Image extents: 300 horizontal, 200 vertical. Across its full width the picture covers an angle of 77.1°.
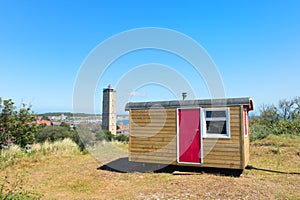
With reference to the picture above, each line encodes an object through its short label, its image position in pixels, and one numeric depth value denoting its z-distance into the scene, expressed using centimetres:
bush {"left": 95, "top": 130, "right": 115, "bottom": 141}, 1498
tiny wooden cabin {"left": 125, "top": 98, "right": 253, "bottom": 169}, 586
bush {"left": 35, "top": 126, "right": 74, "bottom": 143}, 2021
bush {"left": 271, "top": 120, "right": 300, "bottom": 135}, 1361
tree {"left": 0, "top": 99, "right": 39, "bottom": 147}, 1116
